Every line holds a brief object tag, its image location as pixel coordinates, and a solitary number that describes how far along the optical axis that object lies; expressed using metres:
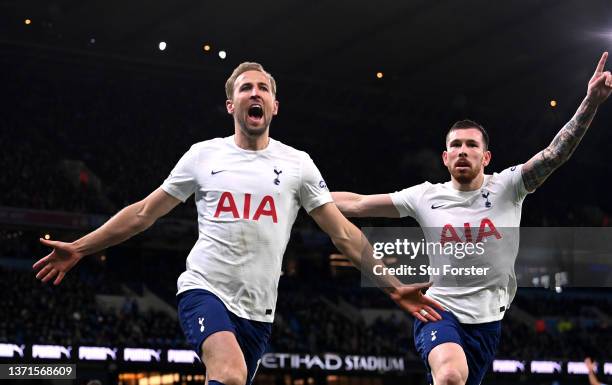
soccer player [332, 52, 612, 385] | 8.66
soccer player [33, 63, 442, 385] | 7.08
